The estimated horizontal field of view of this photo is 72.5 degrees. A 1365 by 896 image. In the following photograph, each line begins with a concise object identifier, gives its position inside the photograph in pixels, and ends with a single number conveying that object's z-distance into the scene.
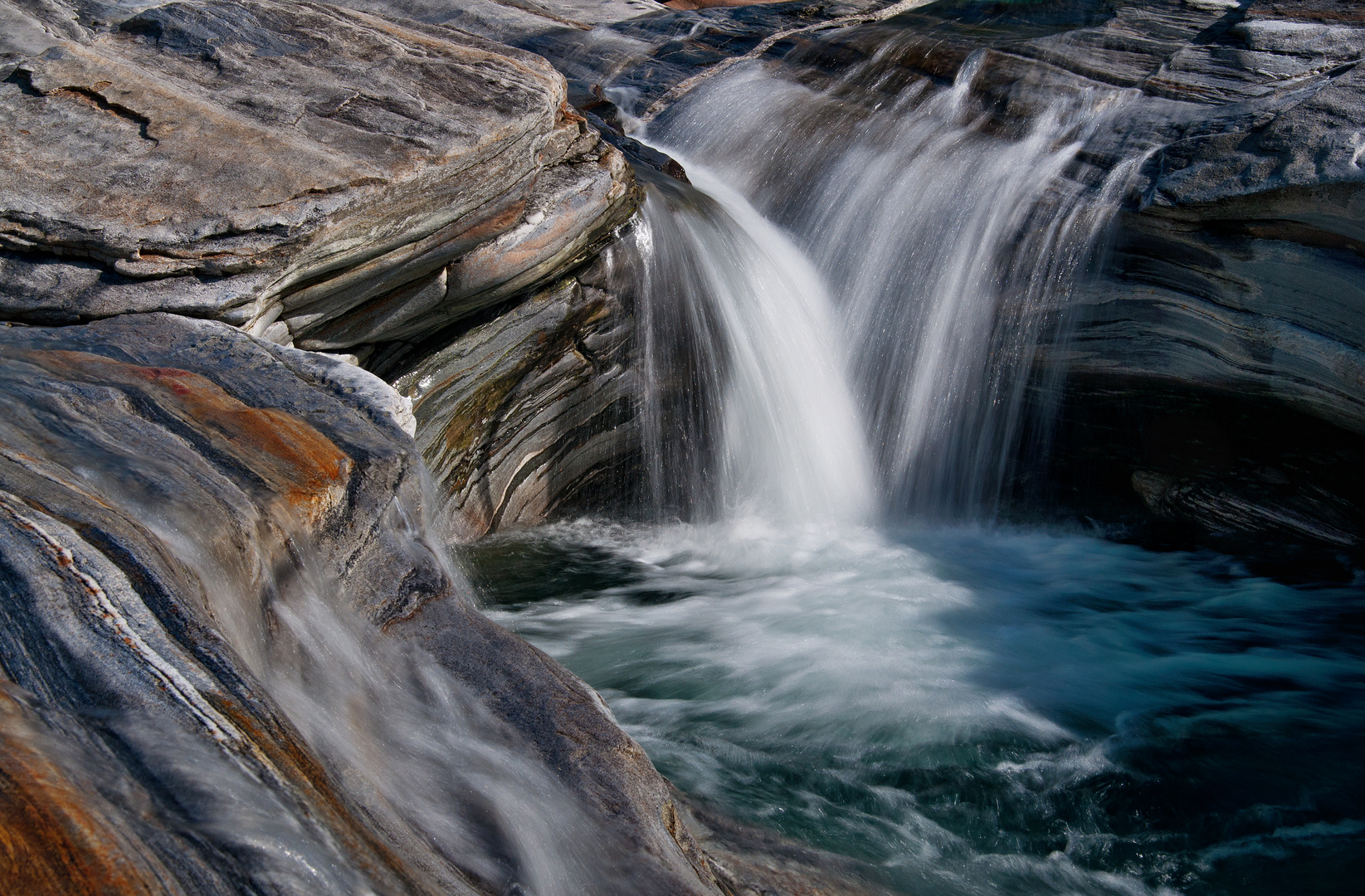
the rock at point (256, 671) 1.55
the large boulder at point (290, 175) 3.72
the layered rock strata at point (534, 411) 5.17
